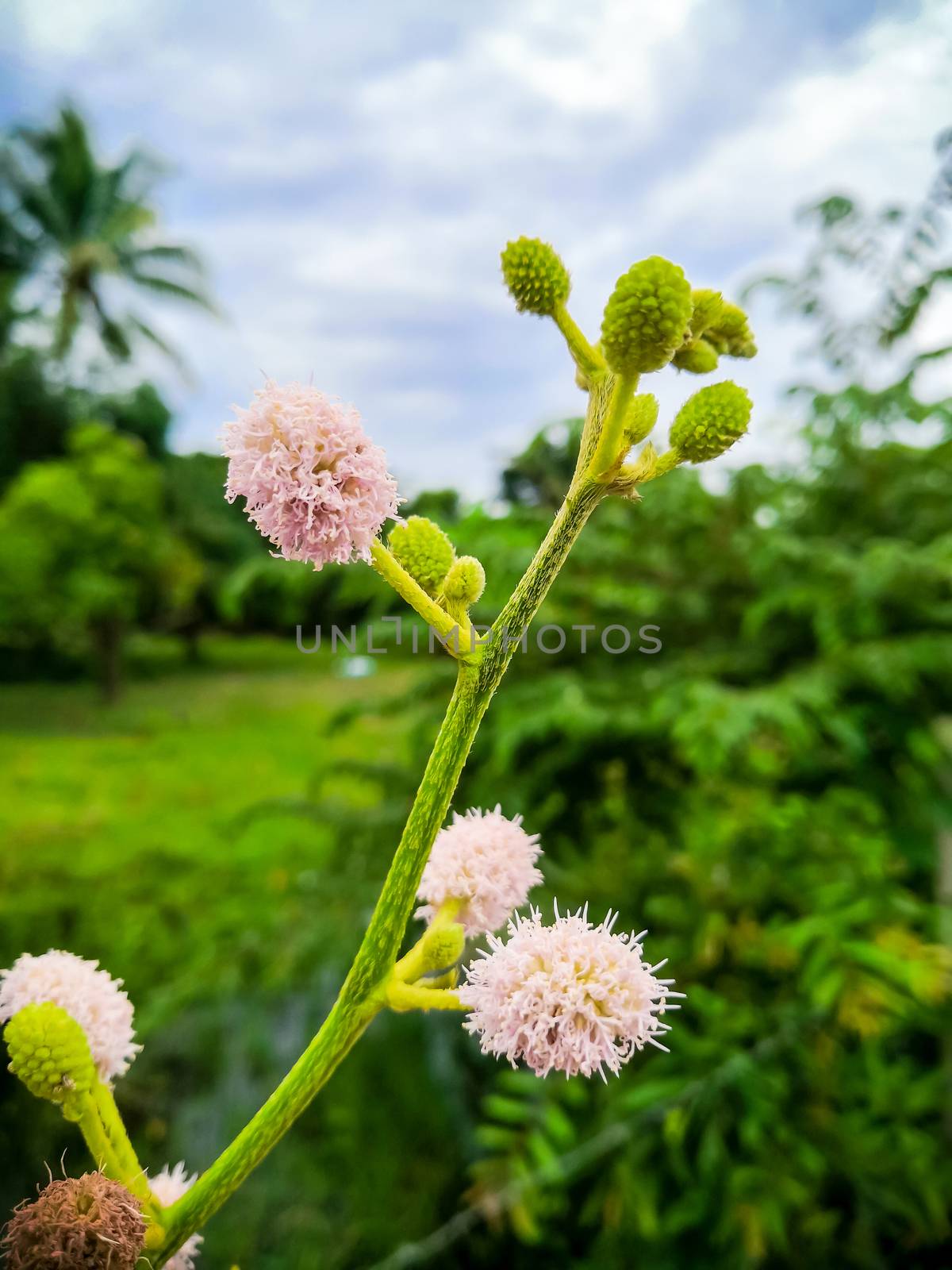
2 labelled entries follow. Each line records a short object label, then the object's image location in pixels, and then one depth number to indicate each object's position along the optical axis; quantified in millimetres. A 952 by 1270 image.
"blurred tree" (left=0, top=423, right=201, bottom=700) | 5395
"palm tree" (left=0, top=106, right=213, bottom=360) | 9945
